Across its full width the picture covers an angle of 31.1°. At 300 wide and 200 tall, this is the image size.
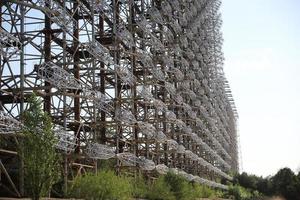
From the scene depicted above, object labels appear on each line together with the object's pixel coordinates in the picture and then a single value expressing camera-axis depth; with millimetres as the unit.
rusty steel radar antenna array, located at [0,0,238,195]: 24891
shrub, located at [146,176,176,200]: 31297
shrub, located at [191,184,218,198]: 42228
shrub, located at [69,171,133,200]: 22625
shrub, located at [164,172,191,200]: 33938
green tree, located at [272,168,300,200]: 61406
